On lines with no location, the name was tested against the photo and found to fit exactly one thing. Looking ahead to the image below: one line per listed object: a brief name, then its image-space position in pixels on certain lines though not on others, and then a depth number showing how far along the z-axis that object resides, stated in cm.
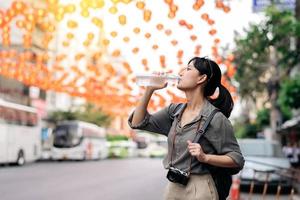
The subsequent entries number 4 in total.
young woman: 347
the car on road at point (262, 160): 1650
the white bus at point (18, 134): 2942
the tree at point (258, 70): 2149
